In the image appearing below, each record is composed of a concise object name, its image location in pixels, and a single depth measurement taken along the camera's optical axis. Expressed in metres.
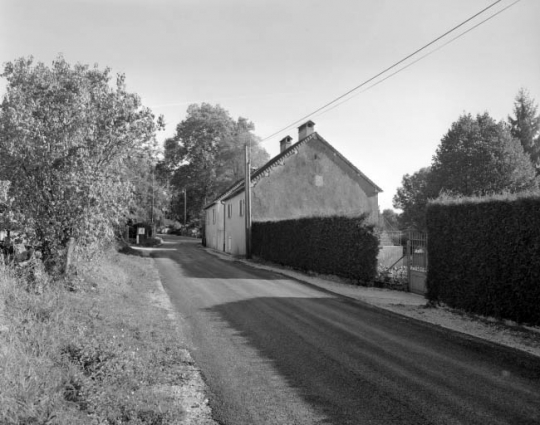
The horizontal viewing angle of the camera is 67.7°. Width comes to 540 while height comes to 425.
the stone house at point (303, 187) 31.31
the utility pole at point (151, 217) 50.37
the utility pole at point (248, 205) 28.57
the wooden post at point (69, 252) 10.21
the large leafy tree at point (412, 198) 47.94
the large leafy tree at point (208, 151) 58.28
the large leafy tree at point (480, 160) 38.47
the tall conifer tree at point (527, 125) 47.41
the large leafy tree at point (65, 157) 9.57
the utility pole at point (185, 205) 72.75
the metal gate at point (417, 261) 13.80
